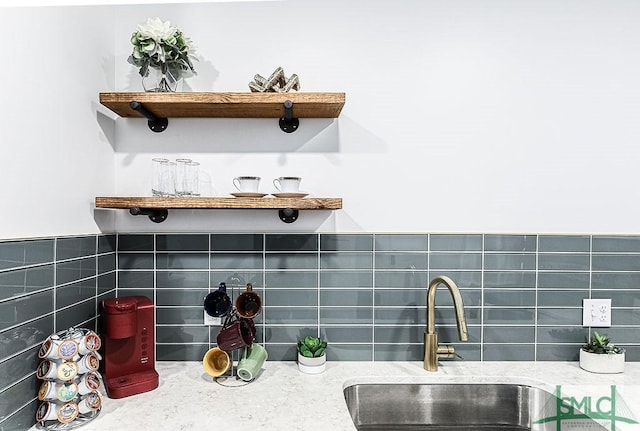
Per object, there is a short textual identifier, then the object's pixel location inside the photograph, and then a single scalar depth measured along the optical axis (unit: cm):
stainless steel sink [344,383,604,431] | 150
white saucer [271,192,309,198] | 145
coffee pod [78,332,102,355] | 118
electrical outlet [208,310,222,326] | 163
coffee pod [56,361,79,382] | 114
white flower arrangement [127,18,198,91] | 145
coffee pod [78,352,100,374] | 117
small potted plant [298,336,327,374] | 154
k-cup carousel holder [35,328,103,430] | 114
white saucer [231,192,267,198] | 145
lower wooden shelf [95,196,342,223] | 140
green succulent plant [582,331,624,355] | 157
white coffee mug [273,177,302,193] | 145
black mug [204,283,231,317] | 157
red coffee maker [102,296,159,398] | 135
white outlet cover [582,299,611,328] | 165
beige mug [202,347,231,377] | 146
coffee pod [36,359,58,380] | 114
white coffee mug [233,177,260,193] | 145
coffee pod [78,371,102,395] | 117
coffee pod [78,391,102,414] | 118
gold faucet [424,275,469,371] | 153
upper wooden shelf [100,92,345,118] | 143
